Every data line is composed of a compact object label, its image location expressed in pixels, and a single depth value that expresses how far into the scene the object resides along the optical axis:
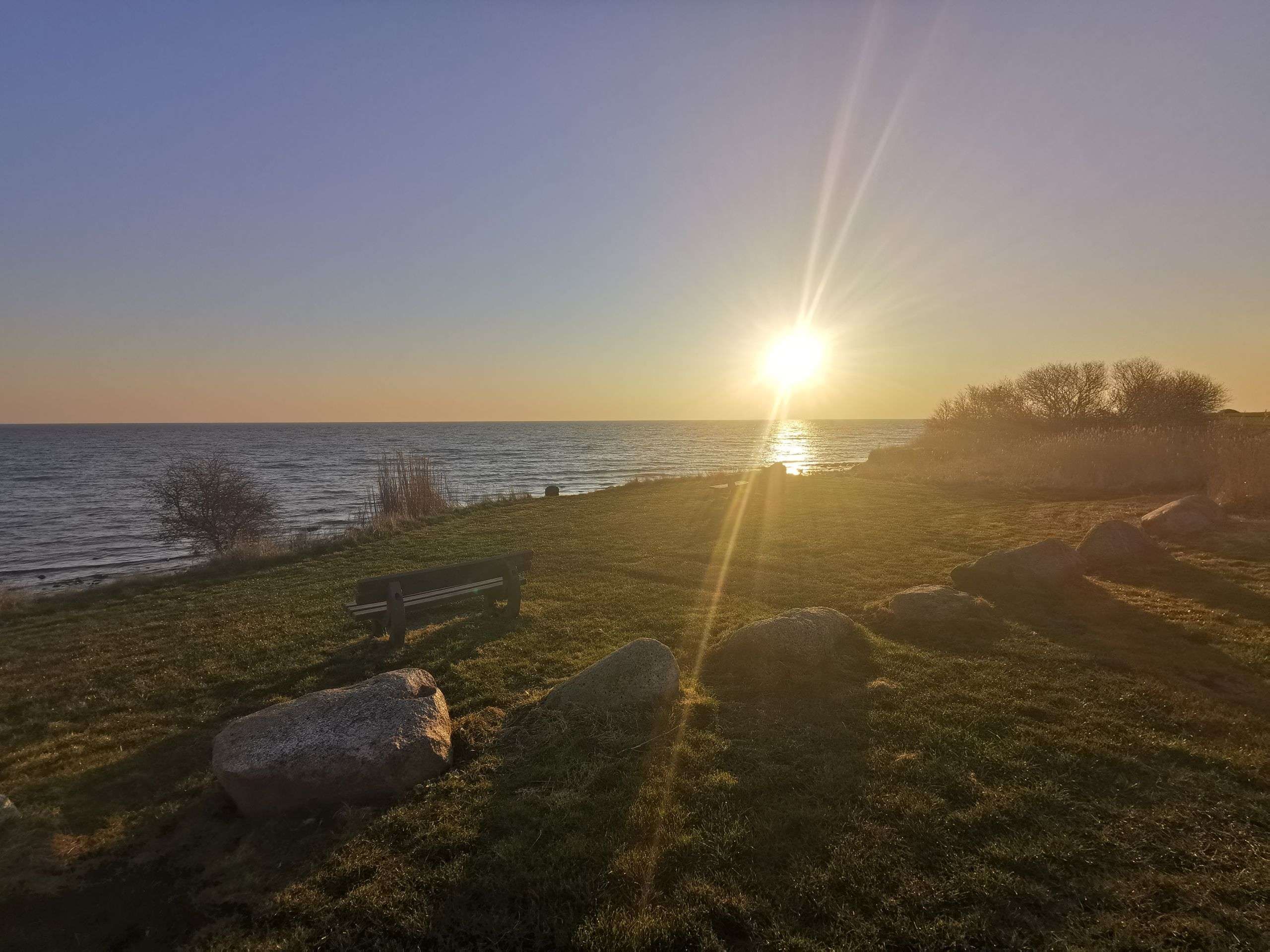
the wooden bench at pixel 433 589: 8.30
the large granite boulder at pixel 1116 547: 11.27
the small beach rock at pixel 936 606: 8.75
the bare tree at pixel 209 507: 17.80
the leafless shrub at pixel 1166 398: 40.22
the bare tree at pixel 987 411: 48.66
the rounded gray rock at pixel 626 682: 6.13
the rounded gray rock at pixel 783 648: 7.11
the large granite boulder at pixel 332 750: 4.70
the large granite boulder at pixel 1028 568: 10.22
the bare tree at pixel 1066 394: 45.19
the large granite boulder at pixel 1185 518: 12.82
